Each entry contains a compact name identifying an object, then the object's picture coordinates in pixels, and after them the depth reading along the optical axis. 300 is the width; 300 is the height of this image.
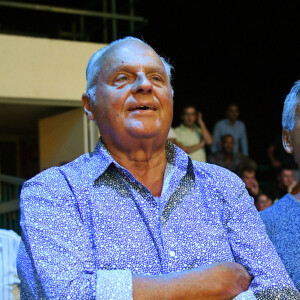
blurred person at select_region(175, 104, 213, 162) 6.04
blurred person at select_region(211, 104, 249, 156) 6.75
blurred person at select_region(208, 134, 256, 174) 6.09
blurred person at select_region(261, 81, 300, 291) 2.19
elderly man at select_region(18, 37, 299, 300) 1.59
